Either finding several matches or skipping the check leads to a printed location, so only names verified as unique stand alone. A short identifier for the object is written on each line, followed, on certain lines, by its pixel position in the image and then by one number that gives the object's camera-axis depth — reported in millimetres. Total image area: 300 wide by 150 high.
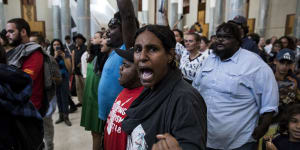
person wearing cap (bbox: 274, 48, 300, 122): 2645
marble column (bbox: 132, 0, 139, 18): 9788
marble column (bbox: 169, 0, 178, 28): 13828
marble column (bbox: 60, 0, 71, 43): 11930
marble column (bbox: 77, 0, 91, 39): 9203
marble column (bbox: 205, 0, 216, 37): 14038
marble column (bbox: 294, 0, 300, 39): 9811
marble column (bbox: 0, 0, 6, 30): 11562
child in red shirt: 1399
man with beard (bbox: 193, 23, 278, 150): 1785
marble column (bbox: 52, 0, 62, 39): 13691
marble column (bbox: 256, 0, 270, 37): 12469
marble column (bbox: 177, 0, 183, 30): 16447
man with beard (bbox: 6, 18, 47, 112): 2160
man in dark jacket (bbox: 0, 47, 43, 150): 1223
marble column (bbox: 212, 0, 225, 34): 12188
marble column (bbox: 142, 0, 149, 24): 16766
